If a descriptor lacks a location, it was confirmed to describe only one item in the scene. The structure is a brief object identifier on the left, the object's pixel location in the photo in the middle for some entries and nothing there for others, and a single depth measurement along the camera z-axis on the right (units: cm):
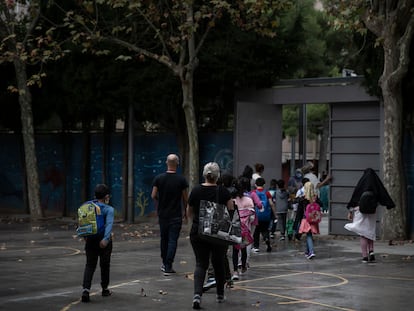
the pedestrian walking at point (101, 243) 1012
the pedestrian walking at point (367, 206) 1511
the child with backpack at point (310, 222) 1572
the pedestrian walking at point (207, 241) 990
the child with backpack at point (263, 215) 1590
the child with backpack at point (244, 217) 1240
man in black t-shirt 1277
